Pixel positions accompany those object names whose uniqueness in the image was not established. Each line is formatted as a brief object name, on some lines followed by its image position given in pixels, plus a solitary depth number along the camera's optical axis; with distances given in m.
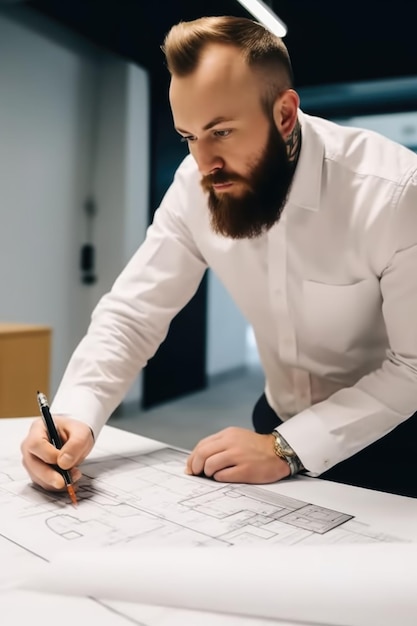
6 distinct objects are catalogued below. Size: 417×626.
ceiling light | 2.28
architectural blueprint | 0.65
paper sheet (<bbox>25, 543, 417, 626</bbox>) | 0.54
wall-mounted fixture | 3.91
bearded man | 0.93
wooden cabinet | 2.31
